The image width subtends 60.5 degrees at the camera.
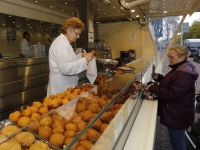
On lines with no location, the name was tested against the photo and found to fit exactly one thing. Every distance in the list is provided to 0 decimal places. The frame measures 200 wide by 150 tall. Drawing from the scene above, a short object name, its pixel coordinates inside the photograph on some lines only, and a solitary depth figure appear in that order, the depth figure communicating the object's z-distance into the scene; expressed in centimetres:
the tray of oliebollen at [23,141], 66
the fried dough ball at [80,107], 104
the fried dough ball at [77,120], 90
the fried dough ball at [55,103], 113
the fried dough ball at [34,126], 81
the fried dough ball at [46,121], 84
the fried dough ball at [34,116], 98
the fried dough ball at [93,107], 100
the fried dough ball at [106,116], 96
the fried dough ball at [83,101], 112
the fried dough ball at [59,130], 82
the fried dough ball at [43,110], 106
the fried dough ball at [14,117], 97
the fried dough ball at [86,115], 92
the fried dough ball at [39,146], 68
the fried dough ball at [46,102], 114
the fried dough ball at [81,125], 83
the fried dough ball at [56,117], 91
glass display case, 78
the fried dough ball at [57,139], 74
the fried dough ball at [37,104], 112
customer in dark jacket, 170
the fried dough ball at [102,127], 90
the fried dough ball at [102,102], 106
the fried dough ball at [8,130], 80
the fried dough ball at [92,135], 79
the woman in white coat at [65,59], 180
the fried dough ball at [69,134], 78
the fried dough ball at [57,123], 87
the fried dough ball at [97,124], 86
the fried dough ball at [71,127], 84
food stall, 79
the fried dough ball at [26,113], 100
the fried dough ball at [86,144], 73
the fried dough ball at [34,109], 105
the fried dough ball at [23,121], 93
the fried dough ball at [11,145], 64
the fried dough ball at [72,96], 125
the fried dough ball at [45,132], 79
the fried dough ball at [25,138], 70
